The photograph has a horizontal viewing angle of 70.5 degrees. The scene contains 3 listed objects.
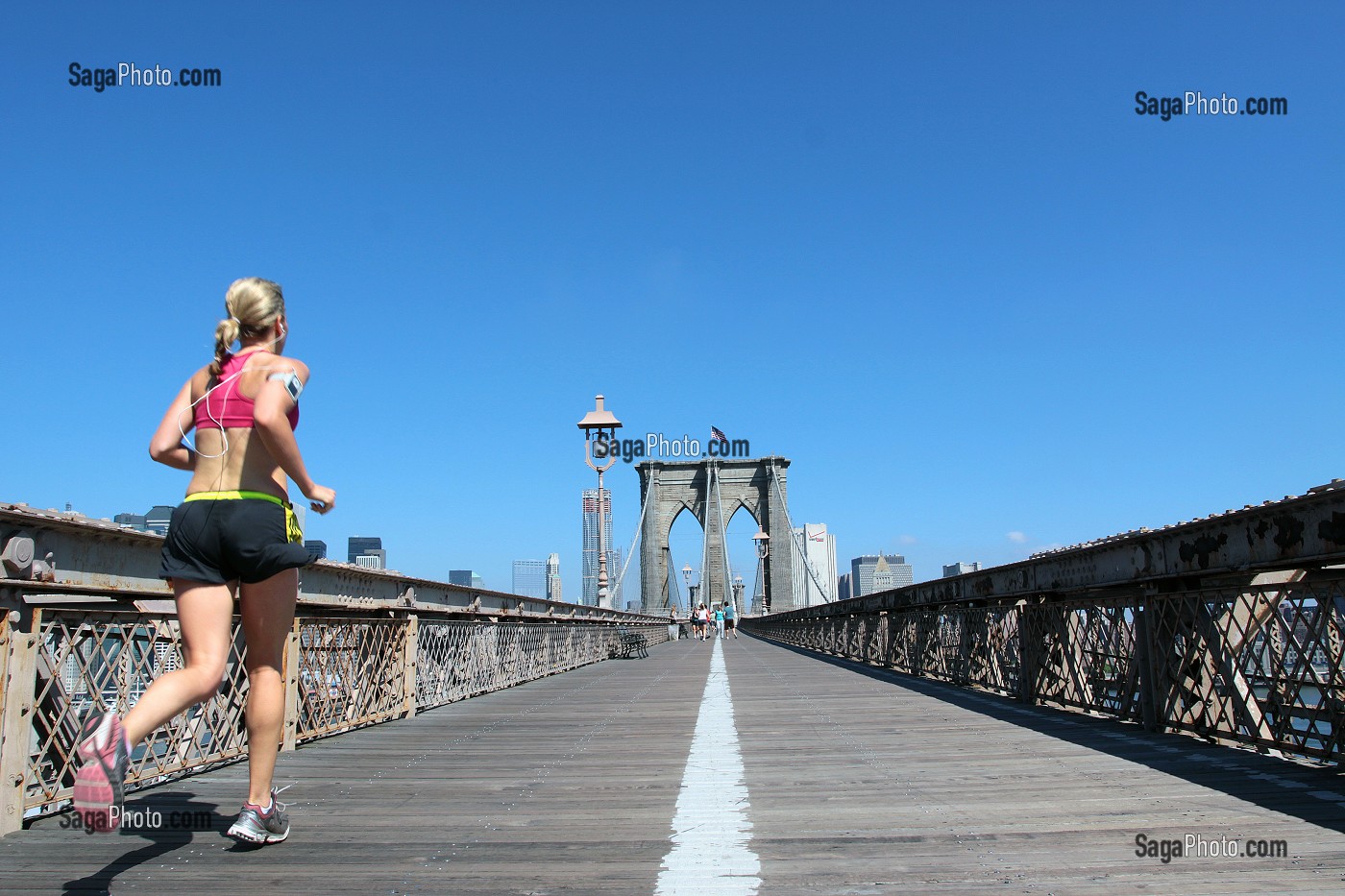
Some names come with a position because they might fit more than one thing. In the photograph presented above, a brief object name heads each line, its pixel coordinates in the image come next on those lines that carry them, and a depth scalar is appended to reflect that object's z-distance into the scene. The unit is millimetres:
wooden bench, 20172
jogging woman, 2793
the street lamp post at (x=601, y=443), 23047
